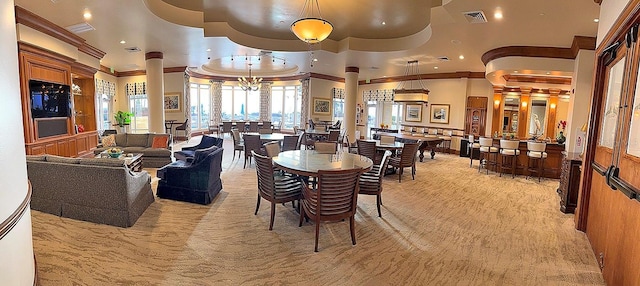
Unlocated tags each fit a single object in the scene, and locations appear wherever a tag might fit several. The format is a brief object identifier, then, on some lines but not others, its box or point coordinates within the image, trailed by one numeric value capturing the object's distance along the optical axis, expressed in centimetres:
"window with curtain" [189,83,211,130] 1523
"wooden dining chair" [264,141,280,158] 504
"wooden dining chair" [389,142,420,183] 675
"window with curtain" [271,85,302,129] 1609
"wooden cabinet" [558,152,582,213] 492
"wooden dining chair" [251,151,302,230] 385
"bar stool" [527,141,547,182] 709
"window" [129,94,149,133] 1378
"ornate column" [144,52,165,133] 909
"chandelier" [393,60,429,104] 956
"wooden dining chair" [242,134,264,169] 750
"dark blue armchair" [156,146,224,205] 471
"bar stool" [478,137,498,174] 787
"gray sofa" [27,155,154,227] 378
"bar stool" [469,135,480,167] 919
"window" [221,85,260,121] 1652
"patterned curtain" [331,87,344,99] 1512
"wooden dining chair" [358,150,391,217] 432
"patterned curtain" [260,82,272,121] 1627
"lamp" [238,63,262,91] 1292
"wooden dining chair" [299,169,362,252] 326
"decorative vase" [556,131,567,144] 747
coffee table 561
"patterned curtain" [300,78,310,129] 1439
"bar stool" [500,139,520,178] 741
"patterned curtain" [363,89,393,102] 1379
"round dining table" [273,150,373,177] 377
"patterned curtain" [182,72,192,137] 1325
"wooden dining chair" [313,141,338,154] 543
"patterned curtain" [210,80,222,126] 1580
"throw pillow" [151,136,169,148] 757
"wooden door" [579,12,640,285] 248
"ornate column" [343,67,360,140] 1095
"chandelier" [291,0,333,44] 487
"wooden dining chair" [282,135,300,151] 770
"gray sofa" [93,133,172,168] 729
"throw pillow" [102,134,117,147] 750
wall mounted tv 605
